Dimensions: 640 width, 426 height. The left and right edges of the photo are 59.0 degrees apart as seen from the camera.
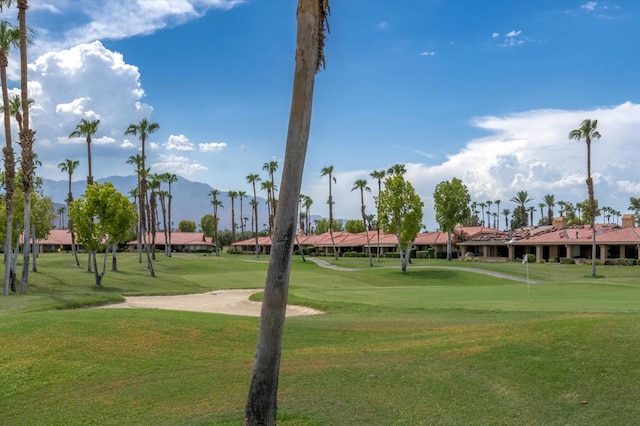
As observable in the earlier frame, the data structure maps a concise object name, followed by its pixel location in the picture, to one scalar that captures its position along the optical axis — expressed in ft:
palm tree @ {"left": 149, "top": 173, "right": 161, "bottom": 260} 259.19
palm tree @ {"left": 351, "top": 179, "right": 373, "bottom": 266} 331.36
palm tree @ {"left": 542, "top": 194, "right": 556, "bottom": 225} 478.18
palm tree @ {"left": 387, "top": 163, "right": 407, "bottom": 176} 290.78
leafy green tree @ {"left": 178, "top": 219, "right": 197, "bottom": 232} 647.15
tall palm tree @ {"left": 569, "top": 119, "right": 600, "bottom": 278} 192.65
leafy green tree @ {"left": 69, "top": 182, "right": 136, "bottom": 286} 138.41
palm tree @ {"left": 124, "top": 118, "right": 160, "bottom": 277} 196.44
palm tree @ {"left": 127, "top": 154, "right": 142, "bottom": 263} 217.66
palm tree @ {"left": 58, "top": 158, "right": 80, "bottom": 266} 211.00
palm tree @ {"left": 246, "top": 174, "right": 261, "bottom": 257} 399.73
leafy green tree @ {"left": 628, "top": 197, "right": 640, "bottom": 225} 510.58
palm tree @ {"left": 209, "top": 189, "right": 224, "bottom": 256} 493.60
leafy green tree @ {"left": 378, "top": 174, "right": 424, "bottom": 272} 200.64
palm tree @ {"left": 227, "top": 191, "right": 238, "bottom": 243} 479.70
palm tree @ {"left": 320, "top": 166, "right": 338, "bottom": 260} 358.92
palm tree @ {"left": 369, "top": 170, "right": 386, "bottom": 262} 309.83
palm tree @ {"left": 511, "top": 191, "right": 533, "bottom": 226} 462.60
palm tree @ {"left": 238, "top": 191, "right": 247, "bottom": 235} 495.65
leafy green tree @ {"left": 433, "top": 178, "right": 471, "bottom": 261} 276.41
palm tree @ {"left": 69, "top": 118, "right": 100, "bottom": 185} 178.81
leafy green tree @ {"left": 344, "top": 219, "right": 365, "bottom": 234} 465.72
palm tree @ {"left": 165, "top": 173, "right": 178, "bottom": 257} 310.65
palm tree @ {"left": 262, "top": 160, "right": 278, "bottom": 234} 338.23
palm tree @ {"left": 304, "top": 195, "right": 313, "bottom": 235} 533.14
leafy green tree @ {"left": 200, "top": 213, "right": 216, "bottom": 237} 584.32
